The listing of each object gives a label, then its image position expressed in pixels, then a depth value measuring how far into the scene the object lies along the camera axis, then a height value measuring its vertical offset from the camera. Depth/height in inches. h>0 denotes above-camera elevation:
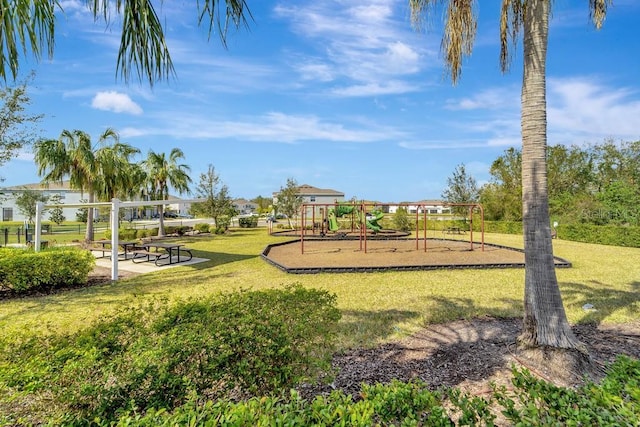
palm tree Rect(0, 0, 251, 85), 88.2 +51.3
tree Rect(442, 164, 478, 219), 1258.6 +98.6
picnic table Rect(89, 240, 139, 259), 534.6 -52.2
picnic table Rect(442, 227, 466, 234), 1067.4 -47.9
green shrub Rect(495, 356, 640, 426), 66.9 -41.0
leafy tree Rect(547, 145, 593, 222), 1283.2 +175.3
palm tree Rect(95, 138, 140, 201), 735.1 +101.4
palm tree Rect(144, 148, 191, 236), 1078.4 +135.0
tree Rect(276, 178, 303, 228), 1315.2 +63.3
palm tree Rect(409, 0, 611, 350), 164.9 +5.2
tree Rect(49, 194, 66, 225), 1617.9 +13.3
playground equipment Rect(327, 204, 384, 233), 842.5 +0.5
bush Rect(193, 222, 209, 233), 1142.3 -41.6
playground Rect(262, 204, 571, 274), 438.9 -63.0
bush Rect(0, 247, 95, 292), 320.9 -52.5
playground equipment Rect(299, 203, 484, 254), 841.5 -4.9
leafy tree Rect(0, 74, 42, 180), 440.8 +129.8
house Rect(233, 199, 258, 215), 3781.0 +119.6
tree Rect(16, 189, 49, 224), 1608.0 +67.1
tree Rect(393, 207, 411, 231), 1134.7 -16.0
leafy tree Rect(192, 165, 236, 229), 1198.3 +57.2
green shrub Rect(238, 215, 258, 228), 1386.6 -24.7
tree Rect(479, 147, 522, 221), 1167.0 +92.5
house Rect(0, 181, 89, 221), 1930.4 +74.7
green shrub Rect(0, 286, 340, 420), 88.0 -42.9
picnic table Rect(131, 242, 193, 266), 493.5 -67.2
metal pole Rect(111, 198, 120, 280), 386.0 -24.3
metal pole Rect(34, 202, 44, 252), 424.8 -6.2
